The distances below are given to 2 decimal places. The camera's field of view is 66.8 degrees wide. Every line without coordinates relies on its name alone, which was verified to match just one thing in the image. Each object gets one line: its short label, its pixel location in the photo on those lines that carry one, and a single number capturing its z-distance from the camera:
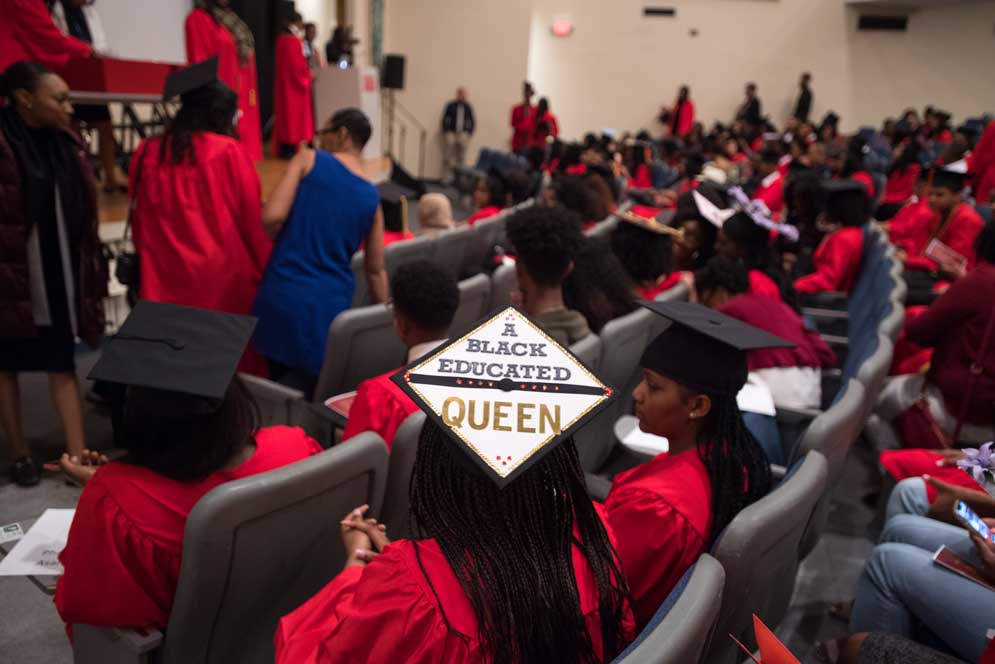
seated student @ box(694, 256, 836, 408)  2.58
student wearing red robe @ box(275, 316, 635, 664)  0.99
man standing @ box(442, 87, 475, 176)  12.39
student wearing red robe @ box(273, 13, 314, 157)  9.27
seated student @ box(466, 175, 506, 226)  5.91
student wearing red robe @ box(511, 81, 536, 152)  12.23
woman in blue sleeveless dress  2.79
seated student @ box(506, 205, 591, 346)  2.55
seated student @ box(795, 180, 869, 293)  4.42
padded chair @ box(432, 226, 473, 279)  3.85
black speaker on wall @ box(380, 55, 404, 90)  11.78
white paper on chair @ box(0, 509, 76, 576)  1.54
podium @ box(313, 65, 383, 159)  9.93
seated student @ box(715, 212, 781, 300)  3.55
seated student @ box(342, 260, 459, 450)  1.84
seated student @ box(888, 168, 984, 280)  4.48
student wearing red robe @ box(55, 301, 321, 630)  1.32
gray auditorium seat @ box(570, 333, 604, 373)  2.18
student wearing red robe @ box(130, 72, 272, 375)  2.74
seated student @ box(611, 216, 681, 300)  3.46
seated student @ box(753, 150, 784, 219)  6.25
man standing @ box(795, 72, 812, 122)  15.15
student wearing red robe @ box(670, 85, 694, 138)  15.12
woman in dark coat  2.41
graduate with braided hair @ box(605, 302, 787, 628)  1.42
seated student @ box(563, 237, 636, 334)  3.01
